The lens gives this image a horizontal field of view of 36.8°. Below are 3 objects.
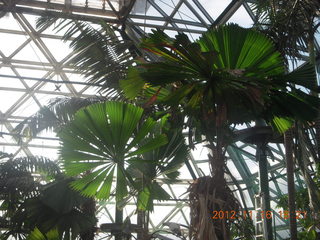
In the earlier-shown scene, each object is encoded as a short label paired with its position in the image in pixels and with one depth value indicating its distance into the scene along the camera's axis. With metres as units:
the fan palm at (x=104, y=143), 3.71
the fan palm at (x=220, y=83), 3.26
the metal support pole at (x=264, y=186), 5.19
